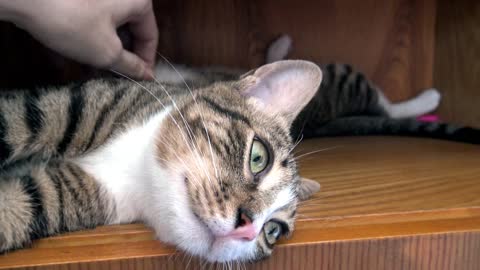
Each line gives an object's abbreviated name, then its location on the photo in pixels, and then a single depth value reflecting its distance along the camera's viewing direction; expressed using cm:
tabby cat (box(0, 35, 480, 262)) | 16
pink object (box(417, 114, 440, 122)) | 38
